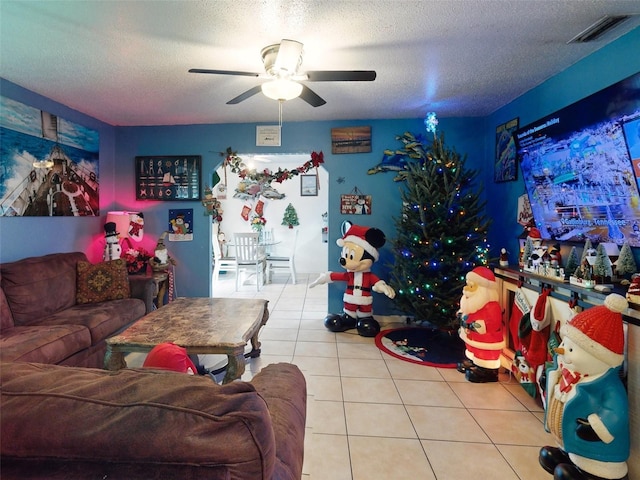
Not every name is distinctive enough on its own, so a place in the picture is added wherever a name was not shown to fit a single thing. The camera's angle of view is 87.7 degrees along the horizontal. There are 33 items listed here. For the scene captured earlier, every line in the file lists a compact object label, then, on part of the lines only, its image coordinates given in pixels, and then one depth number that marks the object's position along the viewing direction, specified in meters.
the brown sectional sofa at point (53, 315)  2.09
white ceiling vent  1.82
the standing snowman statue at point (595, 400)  1.46
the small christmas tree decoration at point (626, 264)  1.84
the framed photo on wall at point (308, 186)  6.97
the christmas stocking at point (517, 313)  2.28
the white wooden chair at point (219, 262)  6.00
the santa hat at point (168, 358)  1.04
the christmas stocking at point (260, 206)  7.02
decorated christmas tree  3.02
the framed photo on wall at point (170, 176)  4.02
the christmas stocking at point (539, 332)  2.06
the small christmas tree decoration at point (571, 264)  2.08
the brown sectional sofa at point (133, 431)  0.57
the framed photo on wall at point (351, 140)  3.80
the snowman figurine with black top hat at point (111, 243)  3.59
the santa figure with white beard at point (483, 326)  2.51
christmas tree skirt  2.88
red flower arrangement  3.56
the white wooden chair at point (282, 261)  6.12
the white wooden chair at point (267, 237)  6.85
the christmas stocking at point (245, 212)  7.08
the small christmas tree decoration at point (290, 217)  6.96
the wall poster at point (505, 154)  3.15
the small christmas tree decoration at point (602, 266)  1.80
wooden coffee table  1.92
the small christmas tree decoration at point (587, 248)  1.93
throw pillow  2.98
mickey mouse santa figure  3.48
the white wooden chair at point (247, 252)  5.53
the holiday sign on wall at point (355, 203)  3.87
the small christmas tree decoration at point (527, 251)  2.46
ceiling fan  1.94
